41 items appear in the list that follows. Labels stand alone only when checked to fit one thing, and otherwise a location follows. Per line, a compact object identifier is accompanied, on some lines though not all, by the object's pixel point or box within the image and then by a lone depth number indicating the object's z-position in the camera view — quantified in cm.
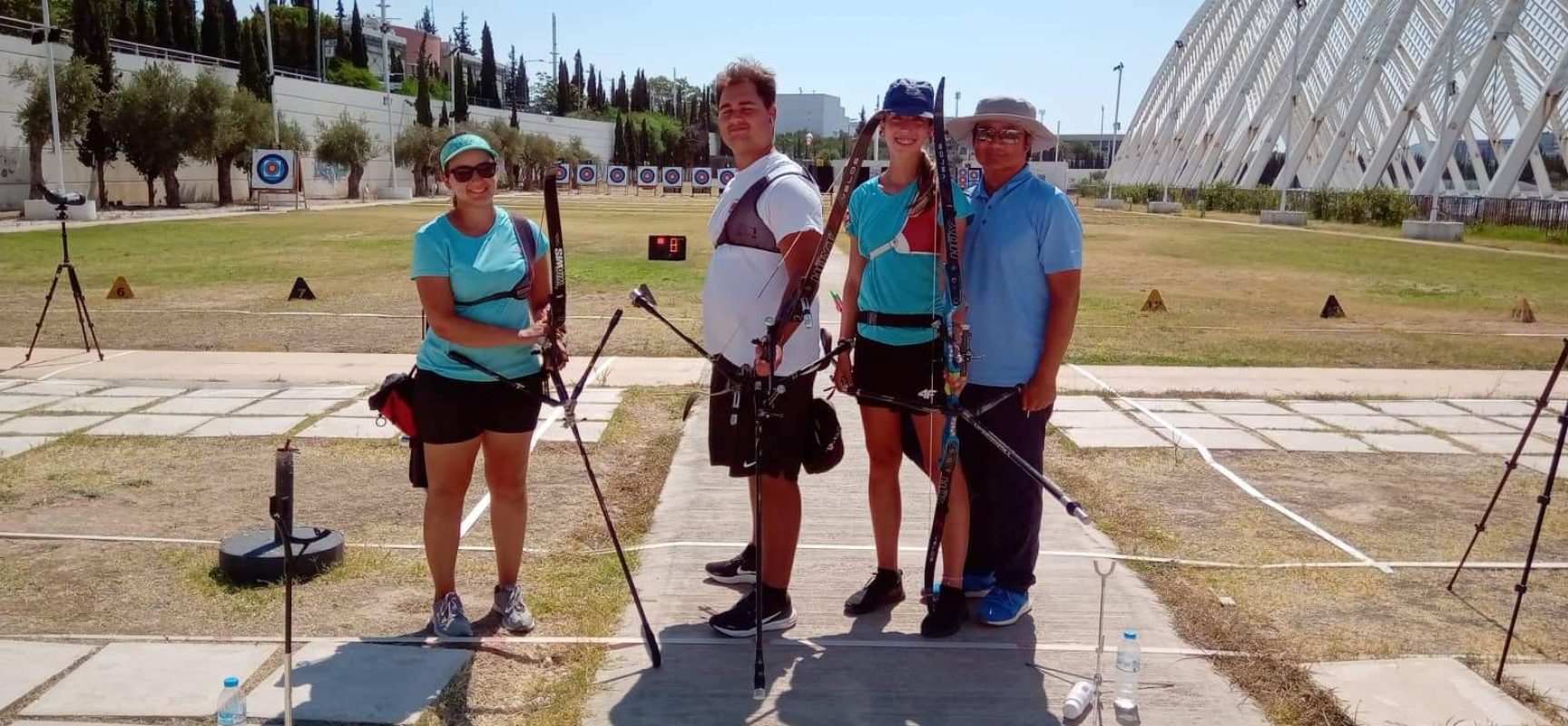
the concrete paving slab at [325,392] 827
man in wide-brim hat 381
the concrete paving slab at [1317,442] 725
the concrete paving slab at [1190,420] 782
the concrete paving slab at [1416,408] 846
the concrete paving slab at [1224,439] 723
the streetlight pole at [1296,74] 4772
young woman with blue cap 373
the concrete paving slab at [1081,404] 832
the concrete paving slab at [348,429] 702
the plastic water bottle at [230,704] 277
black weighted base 438
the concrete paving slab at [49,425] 700
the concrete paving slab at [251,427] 708
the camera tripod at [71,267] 913
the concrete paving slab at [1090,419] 775
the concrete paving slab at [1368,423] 788
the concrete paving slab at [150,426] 702
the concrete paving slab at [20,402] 765
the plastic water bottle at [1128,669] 323
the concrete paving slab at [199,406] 767
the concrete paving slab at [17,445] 646
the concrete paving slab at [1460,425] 785
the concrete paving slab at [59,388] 820
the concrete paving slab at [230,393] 823
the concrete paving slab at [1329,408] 843
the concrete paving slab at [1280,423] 782
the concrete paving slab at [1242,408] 834
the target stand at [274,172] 4809
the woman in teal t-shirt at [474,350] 373
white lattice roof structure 3941
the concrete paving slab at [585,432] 713
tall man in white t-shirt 371
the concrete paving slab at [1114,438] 716
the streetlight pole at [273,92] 5044
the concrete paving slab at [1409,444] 727
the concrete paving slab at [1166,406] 834
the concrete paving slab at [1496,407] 852
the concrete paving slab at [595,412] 773
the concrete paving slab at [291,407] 770
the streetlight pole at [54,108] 3173
